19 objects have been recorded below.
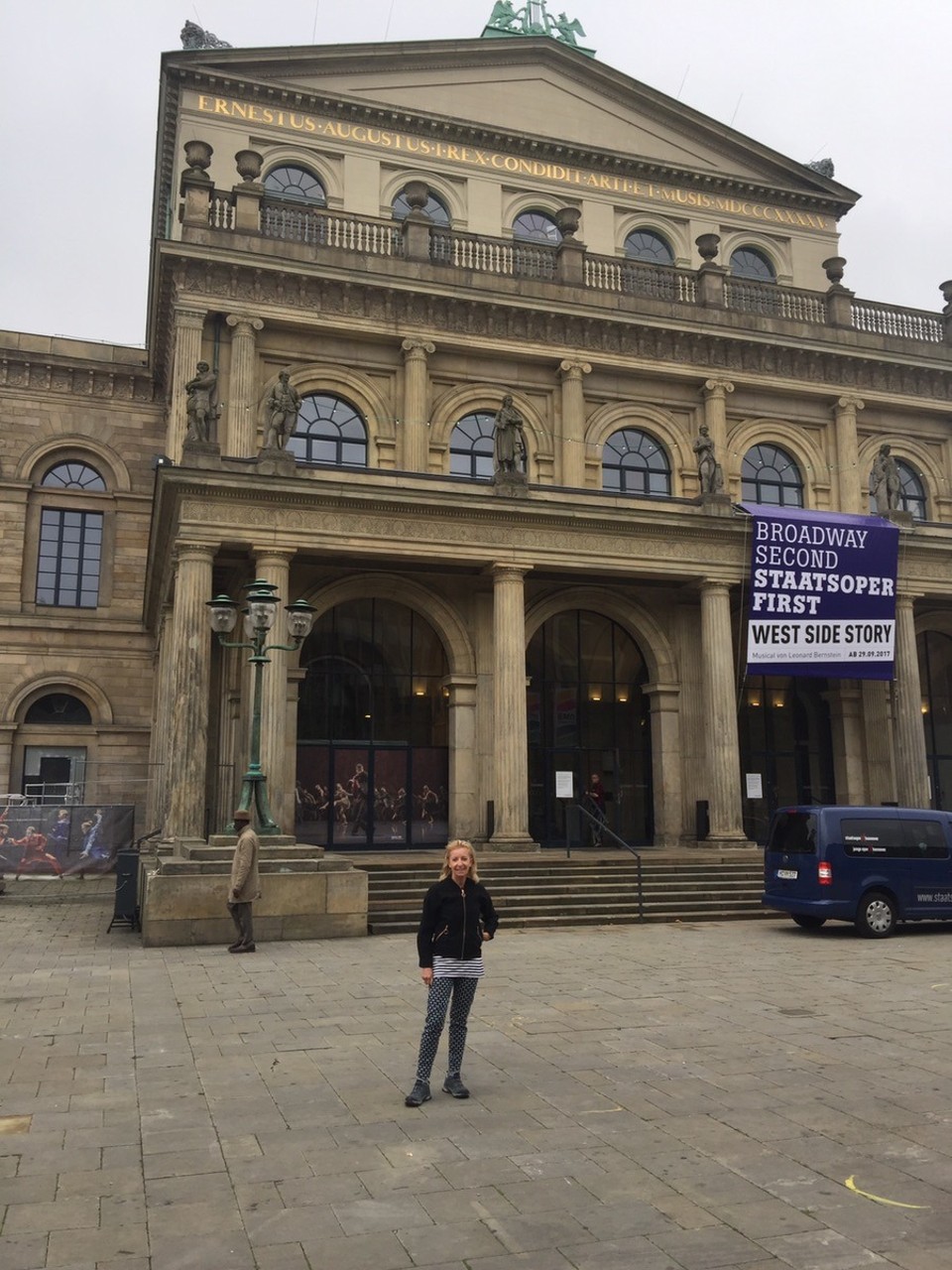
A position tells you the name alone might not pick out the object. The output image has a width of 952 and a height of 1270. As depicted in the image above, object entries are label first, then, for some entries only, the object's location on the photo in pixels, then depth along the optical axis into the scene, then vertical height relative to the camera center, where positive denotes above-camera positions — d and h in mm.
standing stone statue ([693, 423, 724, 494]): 24109 +7661
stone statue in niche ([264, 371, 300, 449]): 21141 +7847
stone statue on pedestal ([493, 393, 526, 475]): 22766 +7820
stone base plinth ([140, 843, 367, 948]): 14828 -1154
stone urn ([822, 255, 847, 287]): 30266 +15252
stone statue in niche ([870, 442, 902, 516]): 25594 +7769
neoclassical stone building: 22422 +8981
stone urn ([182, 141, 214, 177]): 24812 +14991
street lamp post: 15812 +2747
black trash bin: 16594 -1068
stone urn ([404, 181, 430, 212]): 26797 +15221
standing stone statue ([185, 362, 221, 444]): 20672 +7819
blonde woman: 7289 -888
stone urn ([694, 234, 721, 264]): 28203 +14761
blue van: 16047 -725
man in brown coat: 13867 -869
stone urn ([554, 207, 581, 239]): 27453 +14957
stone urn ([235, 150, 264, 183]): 25578 +15277
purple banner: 23547 +4897
